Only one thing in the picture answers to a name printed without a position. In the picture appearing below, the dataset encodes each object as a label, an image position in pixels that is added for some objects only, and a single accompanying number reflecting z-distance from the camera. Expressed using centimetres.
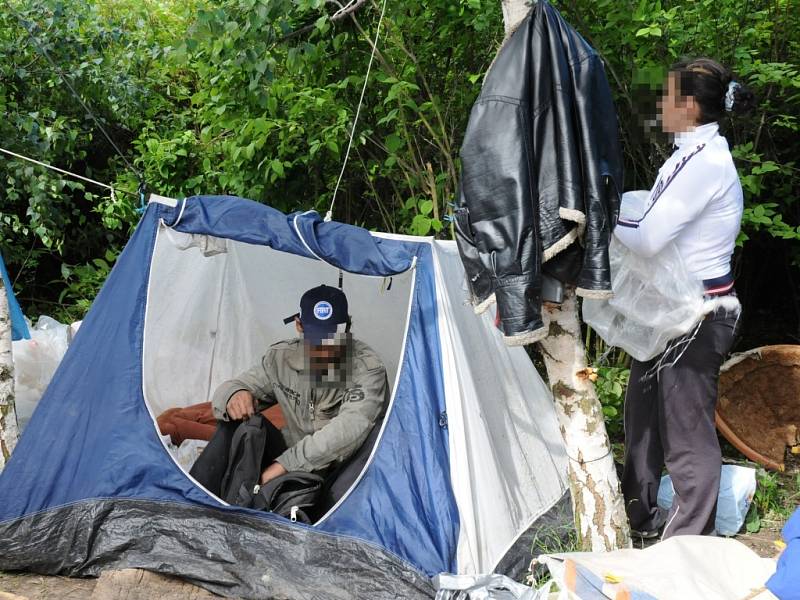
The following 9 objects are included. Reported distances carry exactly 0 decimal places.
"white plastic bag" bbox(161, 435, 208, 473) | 389
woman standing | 284
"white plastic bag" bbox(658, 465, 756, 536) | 340
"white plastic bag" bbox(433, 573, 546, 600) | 277
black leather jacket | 255
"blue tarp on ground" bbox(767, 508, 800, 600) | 192
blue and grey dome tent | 300
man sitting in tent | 331
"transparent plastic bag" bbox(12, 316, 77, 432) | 442
